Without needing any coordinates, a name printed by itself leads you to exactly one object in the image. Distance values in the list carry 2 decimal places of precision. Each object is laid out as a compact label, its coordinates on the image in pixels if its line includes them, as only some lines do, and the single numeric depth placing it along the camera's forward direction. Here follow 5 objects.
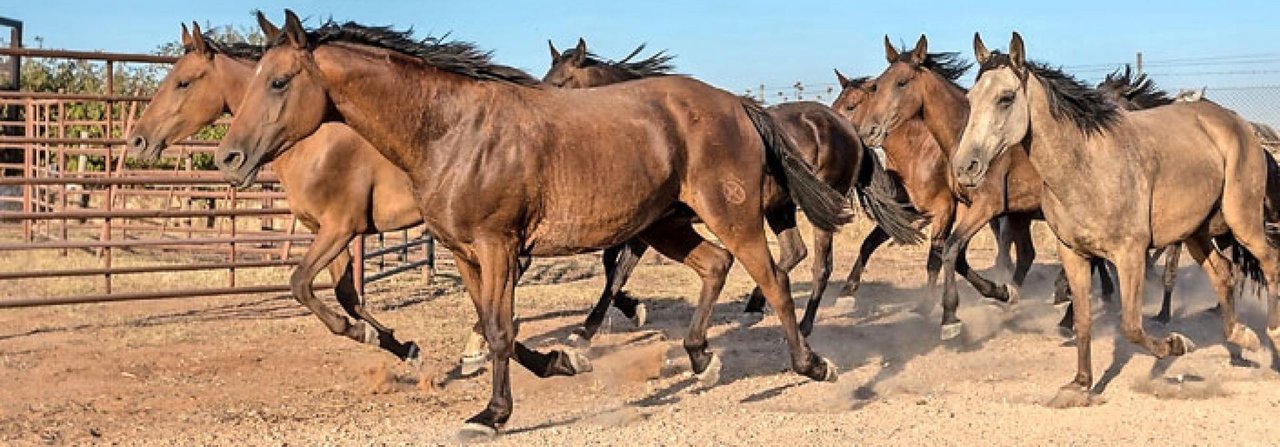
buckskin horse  6.39
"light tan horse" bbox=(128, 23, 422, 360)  7.68
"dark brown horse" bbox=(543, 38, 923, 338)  8.20
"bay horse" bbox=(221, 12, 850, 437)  5.69
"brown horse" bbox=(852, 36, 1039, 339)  8.74
